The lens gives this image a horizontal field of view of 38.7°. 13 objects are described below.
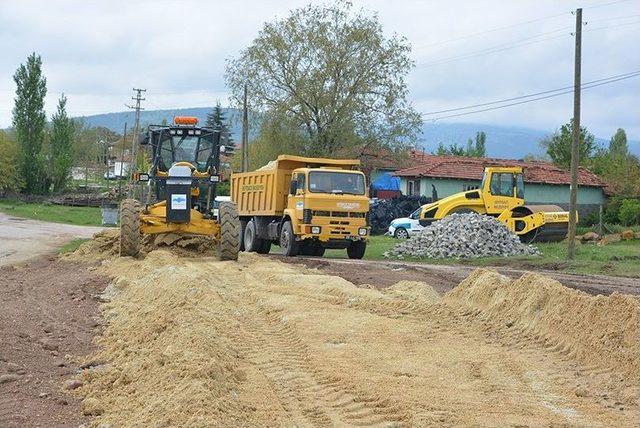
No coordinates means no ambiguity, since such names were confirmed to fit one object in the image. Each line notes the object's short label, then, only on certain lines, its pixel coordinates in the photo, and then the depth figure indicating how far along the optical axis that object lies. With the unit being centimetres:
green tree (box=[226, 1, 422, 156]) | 5512
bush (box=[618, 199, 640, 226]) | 5059
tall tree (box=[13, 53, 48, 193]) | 7781
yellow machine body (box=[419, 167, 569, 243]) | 3250
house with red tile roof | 5978
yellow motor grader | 2016
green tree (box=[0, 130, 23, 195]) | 7431
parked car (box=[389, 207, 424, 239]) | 4300
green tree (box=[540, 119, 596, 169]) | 6644
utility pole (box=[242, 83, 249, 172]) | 5191
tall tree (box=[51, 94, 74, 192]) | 7938
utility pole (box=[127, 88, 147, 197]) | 5805
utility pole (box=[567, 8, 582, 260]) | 2644
